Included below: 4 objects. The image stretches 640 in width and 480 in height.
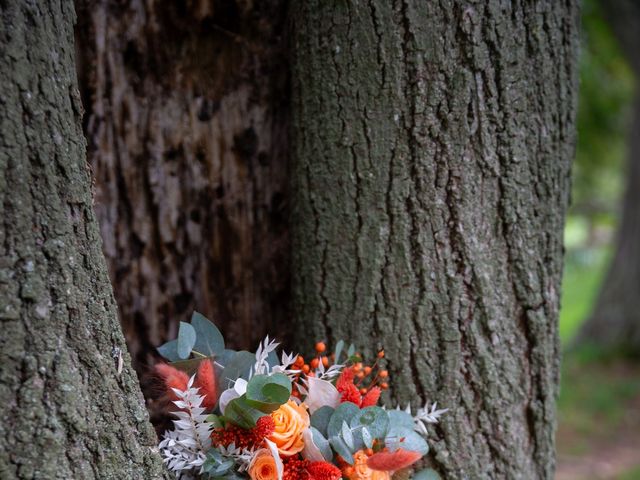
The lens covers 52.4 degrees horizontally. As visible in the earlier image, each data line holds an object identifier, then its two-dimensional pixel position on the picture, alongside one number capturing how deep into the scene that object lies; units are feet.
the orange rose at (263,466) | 4.83
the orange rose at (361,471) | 5.06
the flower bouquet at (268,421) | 4.84
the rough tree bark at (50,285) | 4.01
